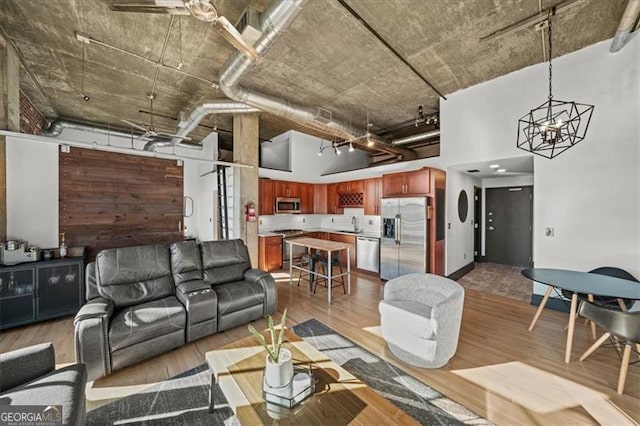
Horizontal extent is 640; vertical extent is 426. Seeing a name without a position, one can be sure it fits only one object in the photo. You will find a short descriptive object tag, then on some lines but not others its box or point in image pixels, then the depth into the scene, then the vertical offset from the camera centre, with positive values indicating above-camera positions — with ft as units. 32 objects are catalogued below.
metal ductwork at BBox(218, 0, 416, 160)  7.55 +6.27
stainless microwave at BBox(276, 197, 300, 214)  21.29 +0.63
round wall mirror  17.47 +0.46
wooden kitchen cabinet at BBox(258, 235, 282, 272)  19.34 -3.40
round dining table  7.43 -2.51
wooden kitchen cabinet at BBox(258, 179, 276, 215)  20.16 +1.31
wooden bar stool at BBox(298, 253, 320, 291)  14.89 -3.28
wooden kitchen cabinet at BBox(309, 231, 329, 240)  22.44 -2.21
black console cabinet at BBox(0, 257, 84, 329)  9.90 -3.53
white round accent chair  7.36 -3.48
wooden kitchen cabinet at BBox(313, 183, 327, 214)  24.20 +1.42
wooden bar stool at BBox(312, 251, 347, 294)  14.97 -4.68
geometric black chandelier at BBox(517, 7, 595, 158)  7.55 +3.72
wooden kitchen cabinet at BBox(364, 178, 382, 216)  19.52 +1.38
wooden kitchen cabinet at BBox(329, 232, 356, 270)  19.98 -2.65
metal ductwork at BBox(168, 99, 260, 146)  14.43 +6.44
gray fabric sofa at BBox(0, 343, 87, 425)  4.28 -3.44
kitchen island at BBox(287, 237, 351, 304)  13.00 -2.03
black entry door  19.63 -1.15
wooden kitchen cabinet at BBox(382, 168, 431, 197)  14.97 +1.90
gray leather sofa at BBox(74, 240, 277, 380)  7.13 -3.32
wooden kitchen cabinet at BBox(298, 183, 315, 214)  23.27 +1.38
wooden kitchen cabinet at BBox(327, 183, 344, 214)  23.18 +1.19
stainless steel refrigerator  14.97 -1.68
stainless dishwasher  18.16 -3.34
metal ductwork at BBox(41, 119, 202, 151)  17.94 +6.64
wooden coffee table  4.23 -3.68
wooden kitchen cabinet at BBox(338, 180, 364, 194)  20.87 +2.29
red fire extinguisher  16.61 +0.05
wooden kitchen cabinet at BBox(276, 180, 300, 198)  21.42 +2.14
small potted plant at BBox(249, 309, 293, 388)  4.63 -3.11
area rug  5.75 -5.05
